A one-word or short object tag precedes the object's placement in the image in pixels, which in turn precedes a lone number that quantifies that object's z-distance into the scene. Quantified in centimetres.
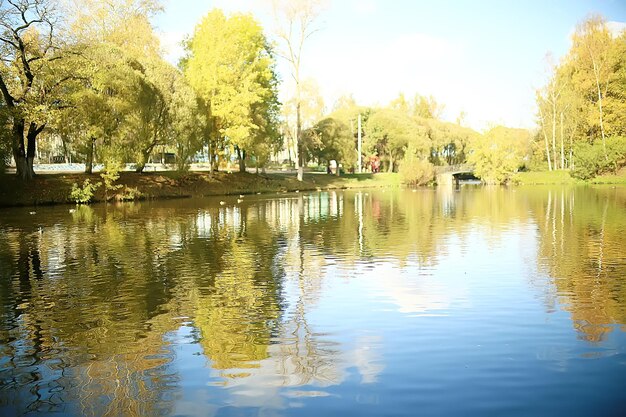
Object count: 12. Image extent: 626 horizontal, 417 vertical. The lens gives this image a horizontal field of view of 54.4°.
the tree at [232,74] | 5828
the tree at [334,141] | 8688
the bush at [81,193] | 4597
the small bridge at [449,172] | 9226
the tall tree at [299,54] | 6781
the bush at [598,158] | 7794
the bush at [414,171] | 8231
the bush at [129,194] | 4960
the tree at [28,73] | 4009
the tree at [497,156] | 8400
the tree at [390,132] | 9962
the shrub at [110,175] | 4706
